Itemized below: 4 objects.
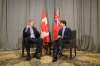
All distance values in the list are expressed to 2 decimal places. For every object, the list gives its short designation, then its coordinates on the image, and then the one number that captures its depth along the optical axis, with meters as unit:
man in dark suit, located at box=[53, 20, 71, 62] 5.77
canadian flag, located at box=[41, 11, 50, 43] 6.46
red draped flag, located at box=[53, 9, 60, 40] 6.65
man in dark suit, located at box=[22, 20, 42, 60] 5.83
